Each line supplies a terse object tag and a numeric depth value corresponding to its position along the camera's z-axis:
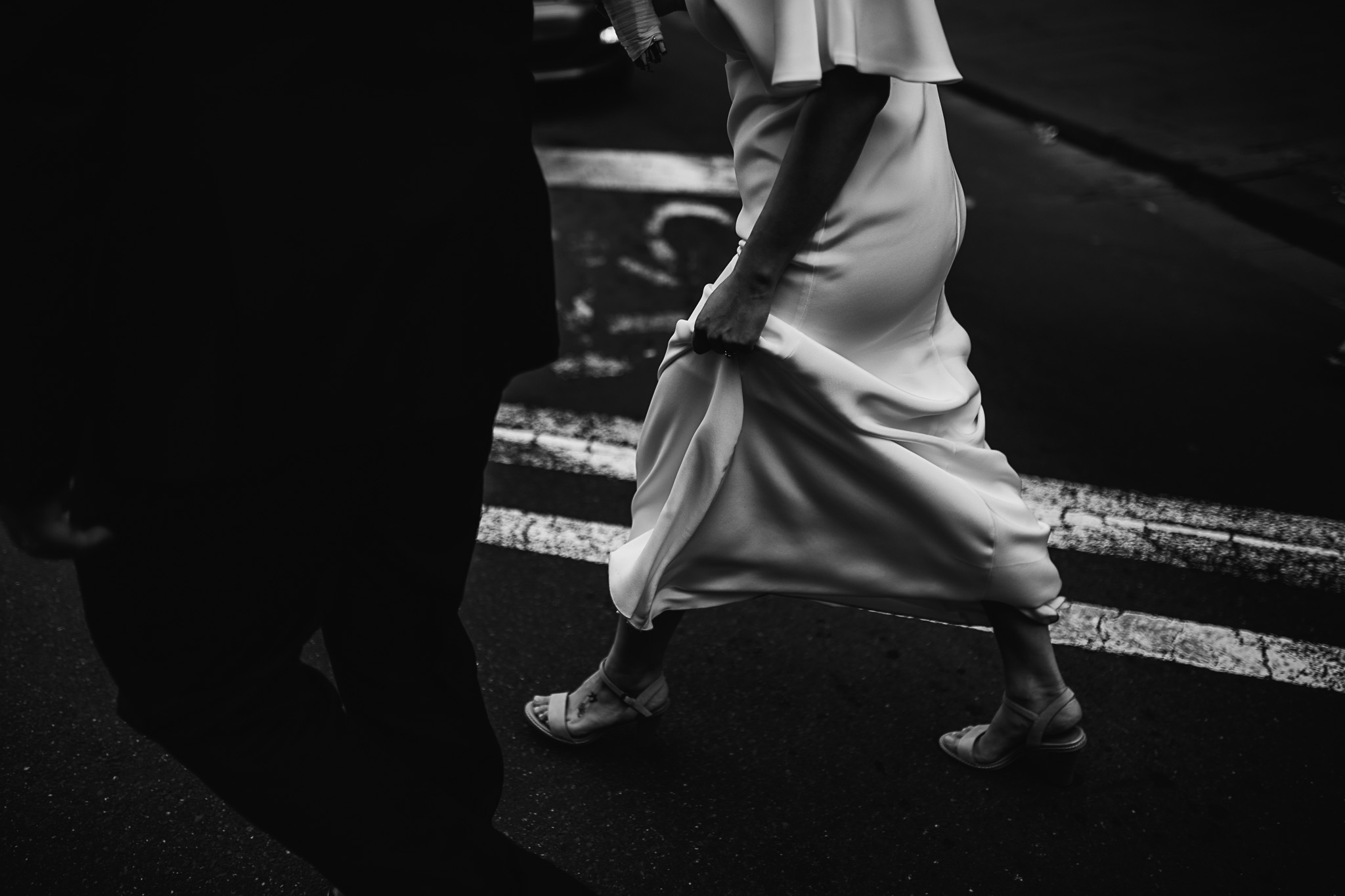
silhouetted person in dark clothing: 1.04
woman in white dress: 1.63
